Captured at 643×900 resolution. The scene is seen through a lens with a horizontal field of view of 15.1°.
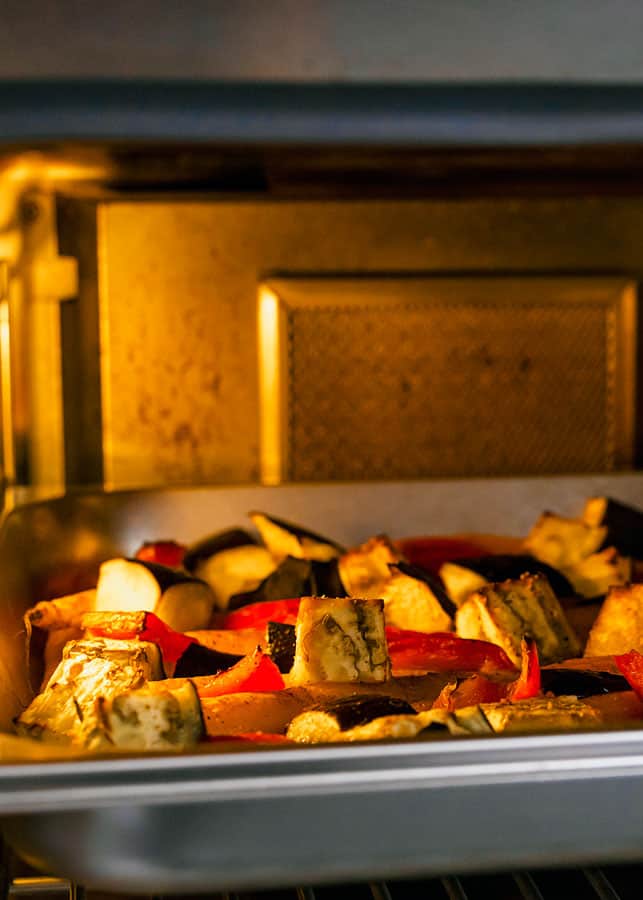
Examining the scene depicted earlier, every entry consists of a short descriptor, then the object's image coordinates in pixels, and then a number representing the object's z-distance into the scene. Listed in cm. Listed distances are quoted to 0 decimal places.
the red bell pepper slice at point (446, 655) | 77
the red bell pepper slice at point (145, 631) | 76
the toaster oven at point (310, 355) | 86
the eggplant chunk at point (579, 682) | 72
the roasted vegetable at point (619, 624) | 77
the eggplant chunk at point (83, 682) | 69
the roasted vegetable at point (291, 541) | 87
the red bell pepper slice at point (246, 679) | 73
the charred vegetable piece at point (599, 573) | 87
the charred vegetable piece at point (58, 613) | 79
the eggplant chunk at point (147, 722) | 66
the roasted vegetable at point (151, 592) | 80
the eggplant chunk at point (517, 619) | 78
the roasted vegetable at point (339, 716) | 68
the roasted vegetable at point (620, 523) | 89
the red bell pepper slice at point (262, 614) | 81
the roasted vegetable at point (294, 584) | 83
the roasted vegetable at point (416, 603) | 80
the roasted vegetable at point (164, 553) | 87
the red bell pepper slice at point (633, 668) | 72
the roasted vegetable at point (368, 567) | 84
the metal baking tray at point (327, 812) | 65
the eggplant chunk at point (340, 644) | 72
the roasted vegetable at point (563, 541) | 88
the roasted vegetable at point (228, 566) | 86
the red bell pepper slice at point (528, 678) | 72
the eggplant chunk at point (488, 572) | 83
